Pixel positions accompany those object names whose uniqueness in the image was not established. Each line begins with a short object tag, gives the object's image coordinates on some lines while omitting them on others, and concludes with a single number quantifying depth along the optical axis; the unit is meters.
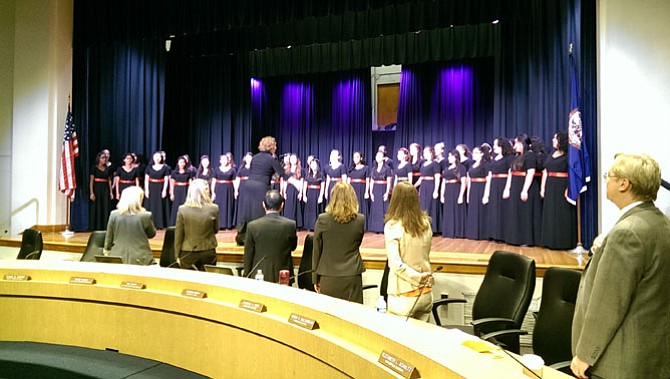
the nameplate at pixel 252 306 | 2.04
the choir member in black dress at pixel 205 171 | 9.40
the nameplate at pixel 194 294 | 2.27
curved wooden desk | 1.51
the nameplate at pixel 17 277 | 2.58
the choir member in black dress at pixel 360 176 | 9.11
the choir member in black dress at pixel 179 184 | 9.48
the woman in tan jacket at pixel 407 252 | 2.92
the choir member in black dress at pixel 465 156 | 8.25
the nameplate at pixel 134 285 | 2.44
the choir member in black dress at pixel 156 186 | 9.48
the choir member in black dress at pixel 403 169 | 8.53
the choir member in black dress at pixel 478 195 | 7.77
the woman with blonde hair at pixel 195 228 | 4.53
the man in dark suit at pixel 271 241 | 3.97
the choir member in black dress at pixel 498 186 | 7.33
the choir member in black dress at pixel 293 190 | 9.69
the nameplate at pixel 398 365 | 1.36
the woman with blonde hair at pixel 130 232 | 4.59
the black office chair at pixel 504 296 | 2.73
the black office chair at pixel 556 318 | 2.52
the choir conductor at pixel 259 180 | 5.98
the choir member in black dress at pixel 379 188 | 8.72
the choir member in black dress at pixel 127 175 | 9.29
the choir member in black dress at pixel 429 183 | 8.31
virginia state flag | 5.55
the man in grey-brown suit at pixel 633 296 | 1.77
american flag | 8.32
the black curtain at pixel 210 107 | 11.61
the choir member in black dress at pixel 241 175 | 9.45
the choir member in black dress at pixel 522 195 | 6.80
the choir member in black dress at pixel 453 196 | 8.10
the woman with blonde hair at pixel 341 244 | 3.55
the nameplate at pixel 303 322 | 1.80
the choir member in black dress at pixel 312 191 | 9.66
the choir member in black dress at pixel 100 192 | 9.20
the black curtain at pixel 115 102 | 9.13
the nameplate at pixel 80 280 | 2.51
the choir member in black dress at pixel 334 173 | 9.25
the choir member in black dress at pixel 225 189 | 9.61
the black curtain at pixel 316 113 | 11.59
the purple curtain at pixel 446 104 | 10.09
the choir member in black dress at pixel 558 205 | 6.20
